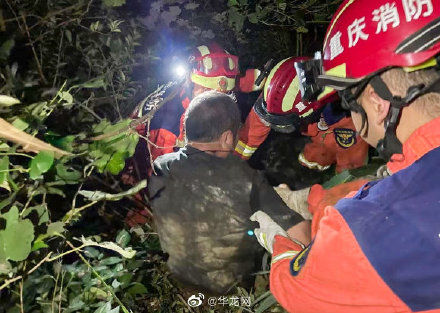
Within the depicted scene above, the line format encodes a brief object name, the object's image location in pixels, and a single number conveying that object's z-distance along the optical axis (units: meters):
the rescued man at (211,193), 0.94
